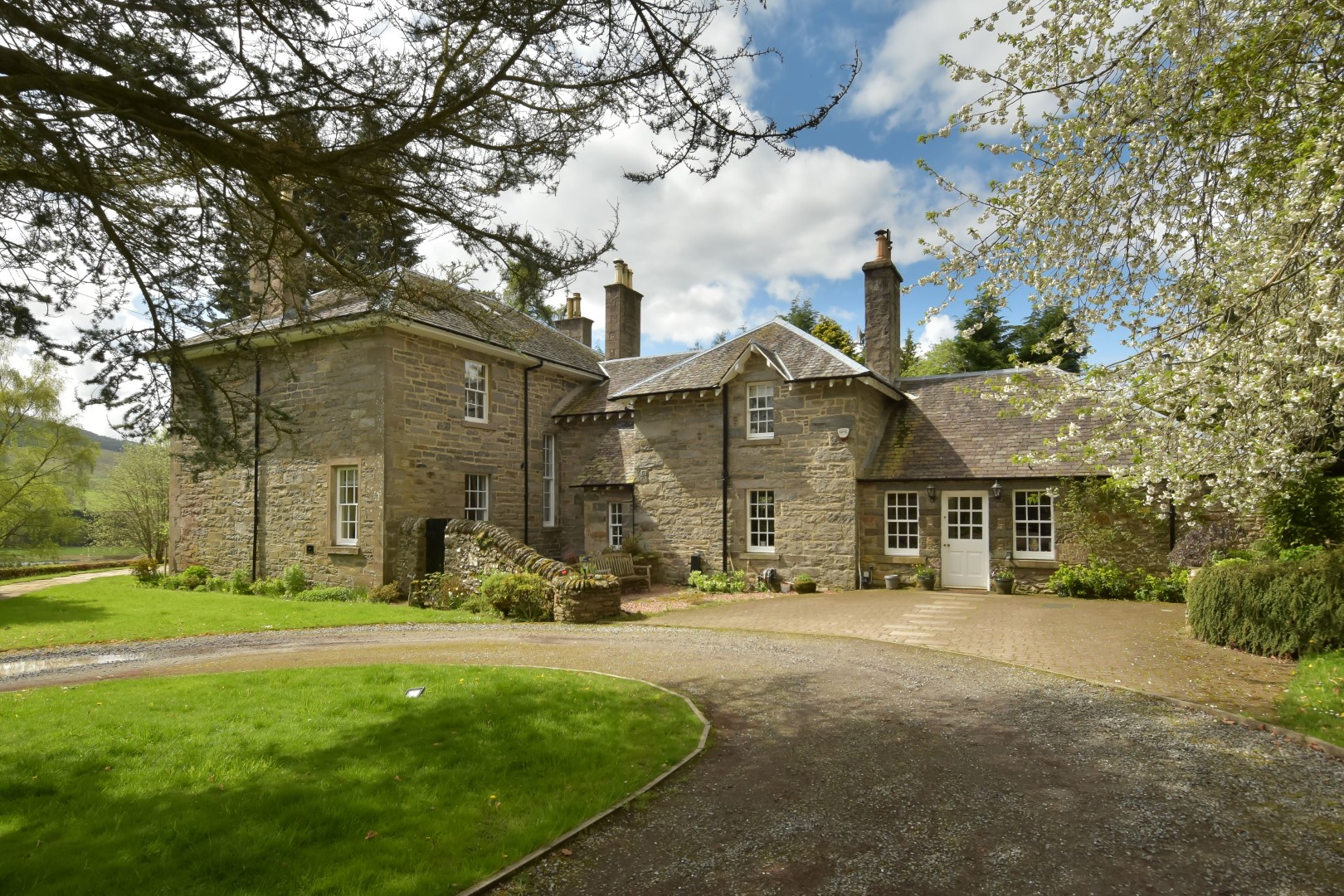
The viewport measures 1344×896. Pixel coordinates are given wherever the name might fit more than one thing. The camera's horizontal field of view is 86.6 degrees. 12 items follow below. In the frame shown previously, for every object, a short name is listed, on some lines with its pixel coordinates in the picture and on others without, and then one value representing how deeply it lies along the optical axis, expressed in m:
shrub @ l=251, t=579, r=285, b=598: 17.87
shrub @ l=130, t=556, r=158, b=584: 20.69
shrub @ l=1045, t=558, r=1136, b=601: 15.56
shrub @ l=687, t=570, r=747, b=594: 17.92
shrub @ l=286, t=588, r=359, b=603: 16.83
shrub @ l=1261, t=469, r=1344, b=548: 11.21
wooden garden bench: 18.55
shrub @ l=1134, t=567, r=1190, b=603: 14.85
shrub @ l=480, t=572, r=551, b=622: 13.79
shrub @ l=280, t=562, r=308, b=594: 17.58
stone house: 17.09
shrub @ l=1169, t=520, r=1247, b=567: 14.05
